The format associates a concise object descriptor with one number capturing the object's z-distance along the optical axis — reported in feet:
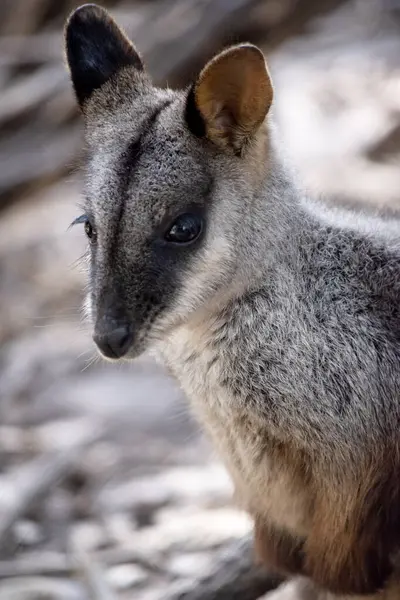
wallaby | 16.84
